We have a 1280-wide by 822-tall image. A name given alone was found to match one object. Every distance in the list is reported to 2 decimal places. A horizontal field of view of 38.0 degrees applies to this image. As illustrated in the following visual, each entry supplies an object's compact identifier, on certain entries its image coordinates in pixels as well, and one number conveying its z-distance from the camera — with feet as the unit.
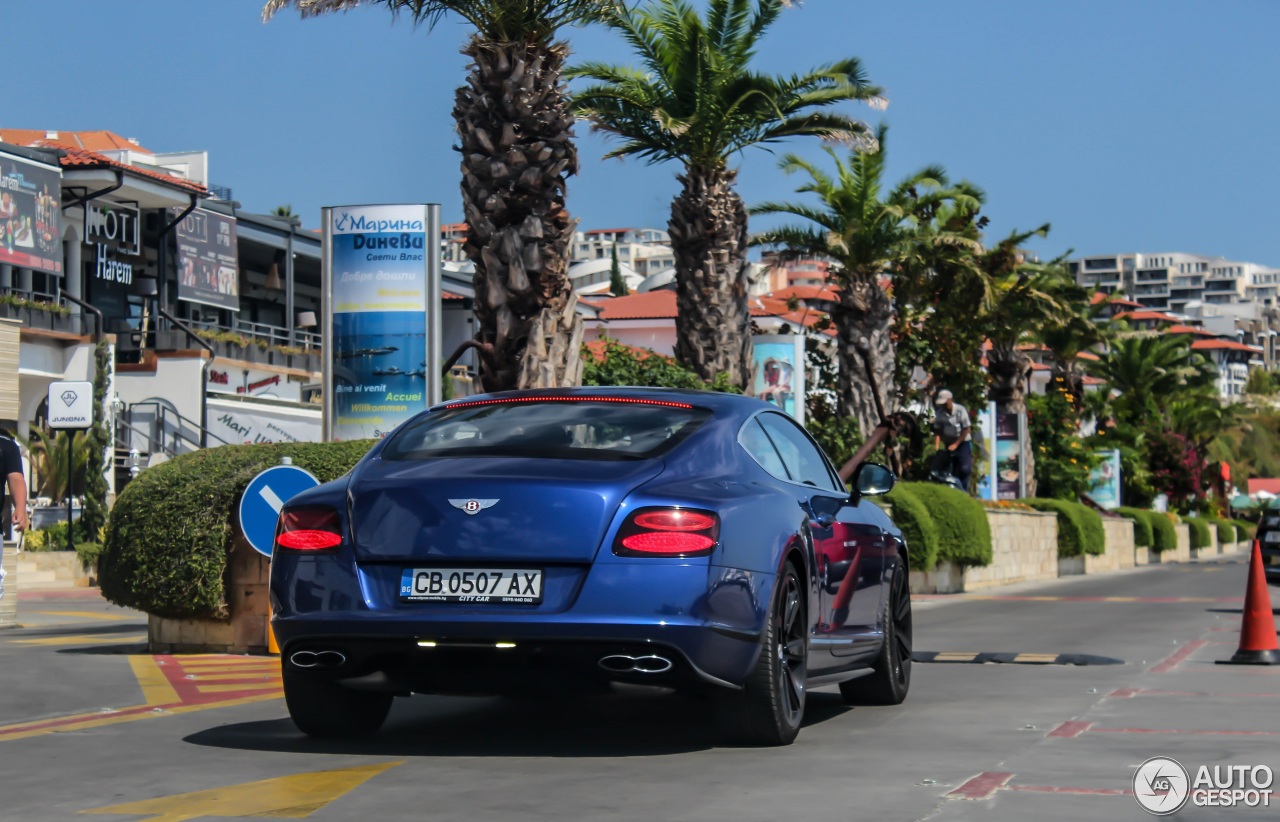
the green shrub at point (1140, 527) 206.59
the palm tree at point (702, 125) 91.15
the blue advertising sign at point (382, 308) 59.47
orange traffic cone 40.22
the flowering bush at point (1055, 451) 181.16
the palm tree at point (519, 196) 57.00
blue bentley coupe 21.83
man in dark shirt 48.08
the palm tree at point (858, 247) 112.37
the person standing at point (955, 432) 89.25
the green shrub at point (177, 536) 39.32
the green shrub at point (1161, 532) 212.84
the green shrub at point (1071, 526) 140.97
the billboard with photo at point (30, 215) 143.84
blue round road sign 37.78
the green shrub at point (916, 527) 82.09
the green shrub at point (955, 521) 87.81
